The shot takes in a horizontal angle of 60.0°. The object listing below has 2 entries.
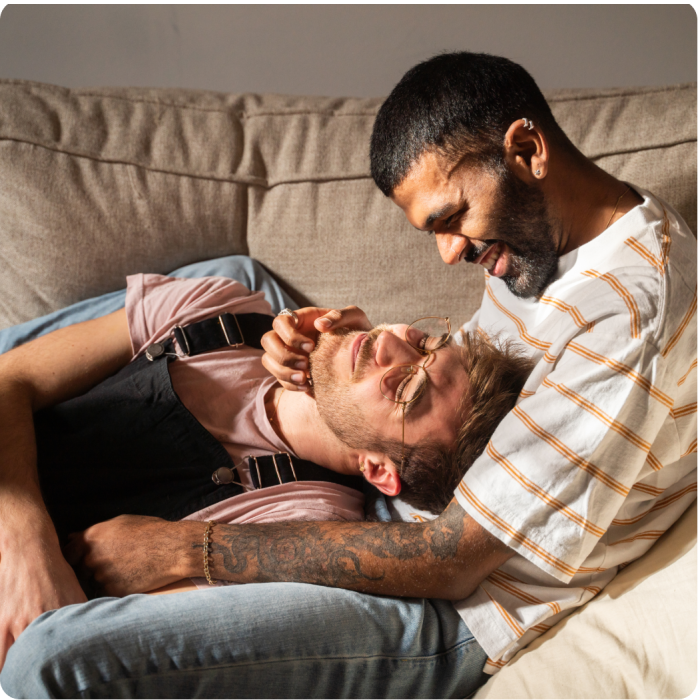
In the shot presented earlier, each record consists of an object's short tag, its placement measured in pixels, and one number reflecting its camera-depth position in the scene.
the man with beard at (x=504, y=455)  1.01
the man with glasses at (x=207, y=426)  1.25
